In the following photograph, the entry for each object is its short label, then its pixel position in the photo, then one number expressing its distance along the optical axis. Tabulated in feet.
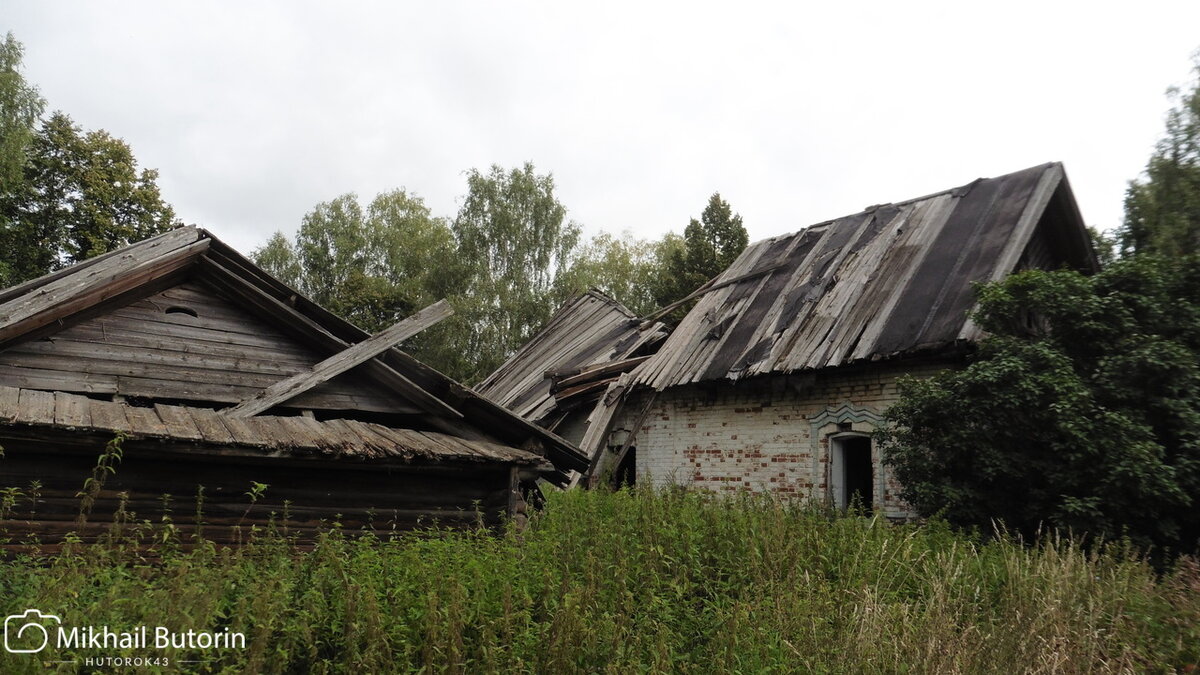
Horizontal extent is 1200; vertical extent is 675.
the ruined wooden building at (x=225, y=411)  19.21
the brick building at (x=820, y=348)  35.70
